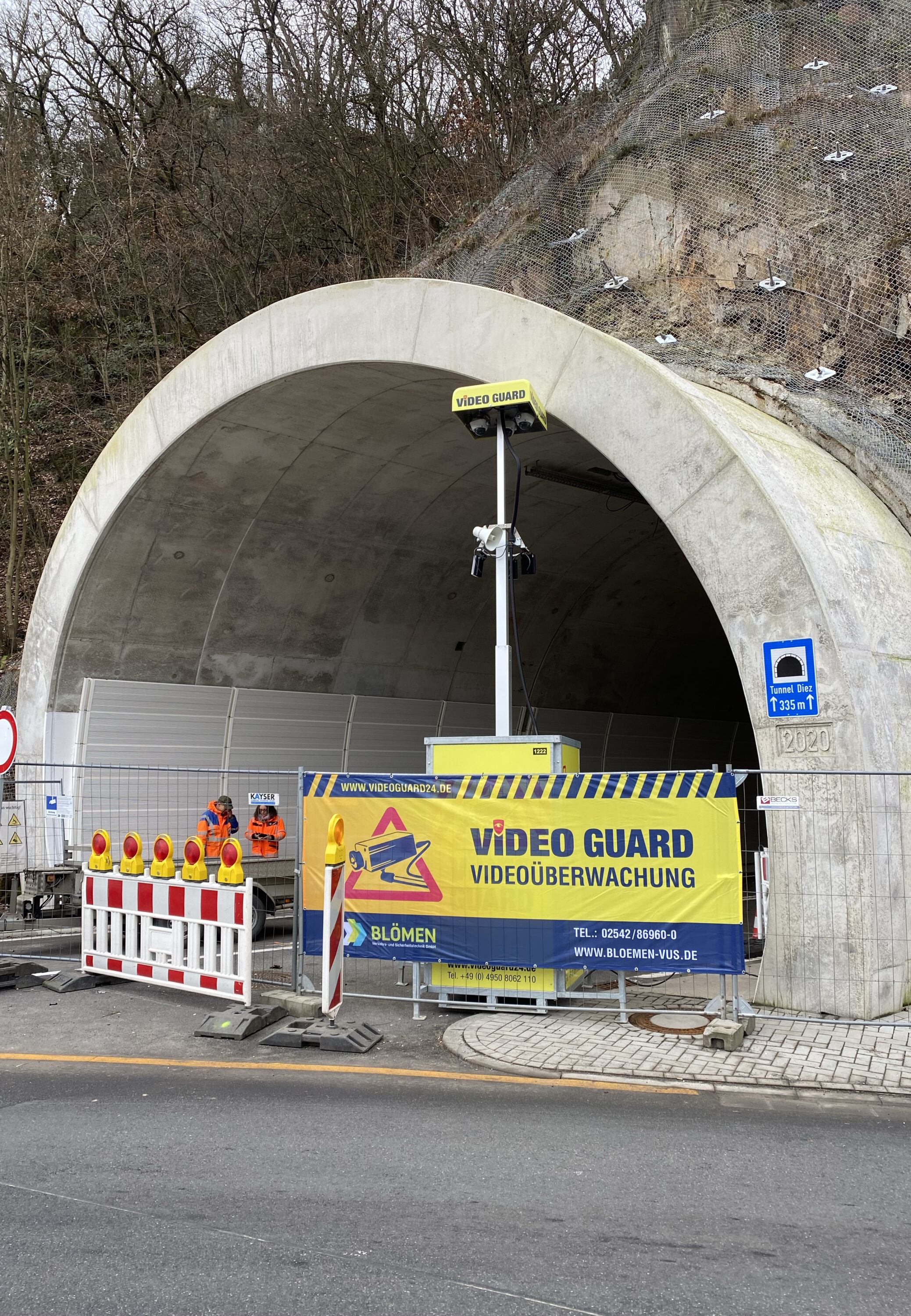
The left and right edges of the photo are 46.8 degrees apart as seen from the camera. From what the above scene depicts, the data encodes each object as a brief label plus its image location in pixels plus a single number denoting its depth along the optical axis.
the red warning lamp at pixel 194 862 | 8.21
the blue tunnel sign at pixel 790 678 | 7.87
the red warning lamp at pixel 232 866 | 7.82
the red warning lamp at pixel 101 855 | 8.90
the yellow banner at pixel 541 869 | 7.18
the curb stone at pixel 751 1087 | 5.99
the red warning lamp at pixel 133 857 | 8.67
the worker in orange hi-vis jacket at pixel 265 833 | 12.36
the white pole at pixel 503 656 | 8.66
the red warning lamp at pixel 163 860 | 8.45
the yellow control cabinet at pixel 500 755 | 8.14
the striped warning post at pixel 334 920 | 7.45
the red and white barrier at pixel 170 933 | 7.84
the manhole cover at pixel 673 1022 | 7.35
